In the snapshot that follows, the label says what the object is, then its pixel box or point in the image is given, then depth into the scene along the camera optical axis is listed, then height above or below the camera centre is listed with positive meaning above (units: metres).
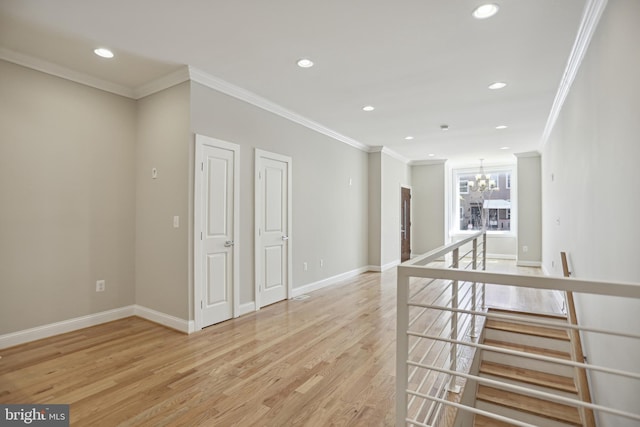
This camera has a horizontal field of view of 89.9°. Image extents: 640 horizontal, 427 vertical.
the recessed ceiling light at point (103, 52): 2.95 +1.56
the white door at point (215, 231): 3.46 -0.15
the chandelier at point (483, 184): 7.96 +0.86
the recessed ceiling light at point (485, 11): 2.30 +1.52
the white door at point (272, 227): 4.21 -0.13
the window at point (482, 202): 8.89 +0.47
